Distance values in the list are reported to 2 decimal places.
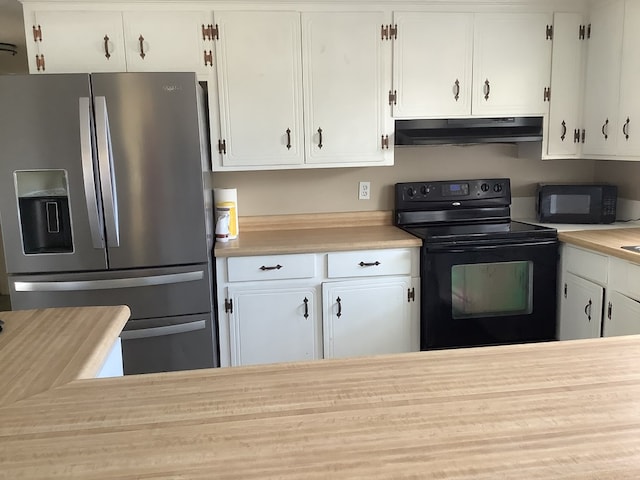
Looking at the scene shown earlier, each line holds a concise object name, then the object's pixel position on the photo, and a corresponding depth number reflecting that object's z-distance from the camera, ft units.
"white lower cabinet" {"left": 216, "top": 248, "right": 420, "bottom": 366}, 9.42
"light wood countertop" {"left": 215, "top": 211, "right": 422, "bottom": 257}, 9.39
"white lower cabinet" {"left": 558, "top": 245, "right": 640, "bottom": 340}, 8.14
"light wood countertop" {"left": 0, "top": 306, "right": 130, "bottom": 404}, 3.72
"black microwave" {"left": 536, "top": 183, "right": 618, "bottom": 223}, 10.71
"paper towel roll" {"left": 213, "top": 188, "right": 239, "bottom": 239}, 10.26
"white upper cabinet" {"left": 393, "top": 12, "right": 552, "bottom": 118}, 10.16
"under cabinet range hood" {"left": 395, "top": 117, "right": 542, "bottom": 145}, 10.25
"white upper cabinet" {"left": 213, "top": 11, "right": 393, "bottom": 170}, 9.73
